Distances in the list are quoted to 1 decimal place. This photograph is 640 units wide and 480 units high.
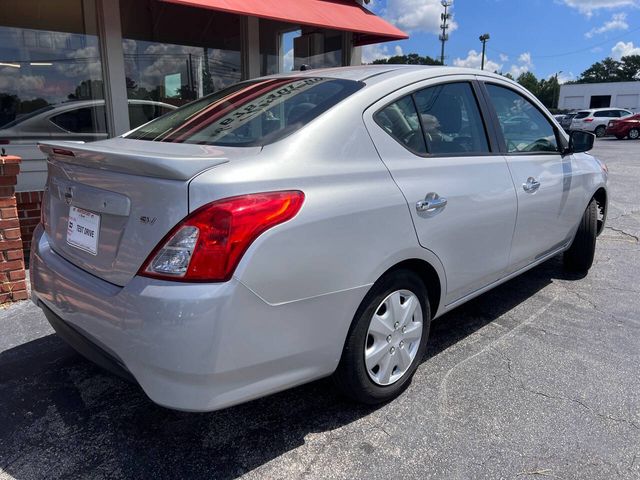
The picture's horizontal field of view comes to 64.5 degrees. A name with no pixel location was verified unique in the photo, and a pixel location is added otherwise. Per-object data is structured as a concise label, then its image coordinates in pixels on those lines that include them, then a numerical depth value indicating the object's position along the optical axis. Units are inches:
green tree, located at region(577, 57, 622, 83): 3621.1
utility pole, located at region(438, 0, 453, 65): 1852.9
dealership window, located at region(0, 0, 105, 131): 212.2
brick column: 141.6
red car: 1053.2
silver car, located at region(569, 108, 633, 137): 1127.0
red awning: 216.2
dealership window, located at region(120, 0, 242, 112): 247.1
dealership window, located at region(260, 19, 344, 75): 304.3
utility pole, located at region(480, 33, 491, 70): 2027.6
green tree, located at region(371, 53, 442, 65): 2000.5
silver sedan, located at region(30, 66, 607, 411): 69.9
